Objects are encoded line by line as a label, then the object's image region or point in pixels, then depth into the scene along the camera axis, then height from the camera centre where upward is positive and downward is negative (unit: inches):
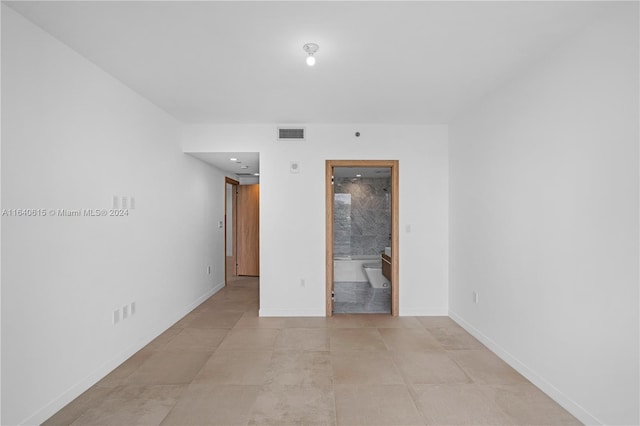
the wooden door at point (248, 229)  281.3 -8.6
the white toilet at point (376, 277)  250.8 -45.5
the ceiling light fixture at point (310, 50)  91.5 +48.9
